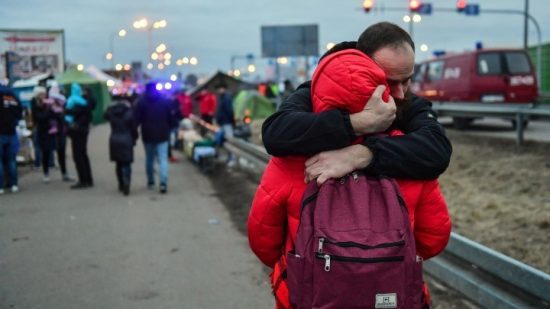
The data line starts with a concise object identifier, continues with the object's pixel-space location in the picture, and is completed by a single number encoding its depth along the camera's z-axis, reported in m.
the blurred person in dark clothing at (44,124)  11.30
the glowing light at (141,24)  37.78
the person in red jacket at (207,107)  19.00
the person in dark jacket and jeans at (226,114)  14.38
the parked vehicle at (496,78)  17.30
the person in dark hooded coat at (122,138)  10.12
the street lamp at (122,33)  42.49
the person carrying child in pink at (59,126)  11.30
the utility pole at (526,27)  32.42
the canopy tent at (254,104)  24.50
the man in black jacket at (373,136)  1.98
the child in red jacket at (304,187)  1.95
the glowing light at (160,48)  49.59
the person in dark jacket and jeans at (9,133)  9.97
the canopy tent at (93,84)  28.73
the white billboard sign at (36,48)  23.14
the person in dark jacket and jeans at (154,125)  10.40
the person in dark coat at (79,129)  10.64
